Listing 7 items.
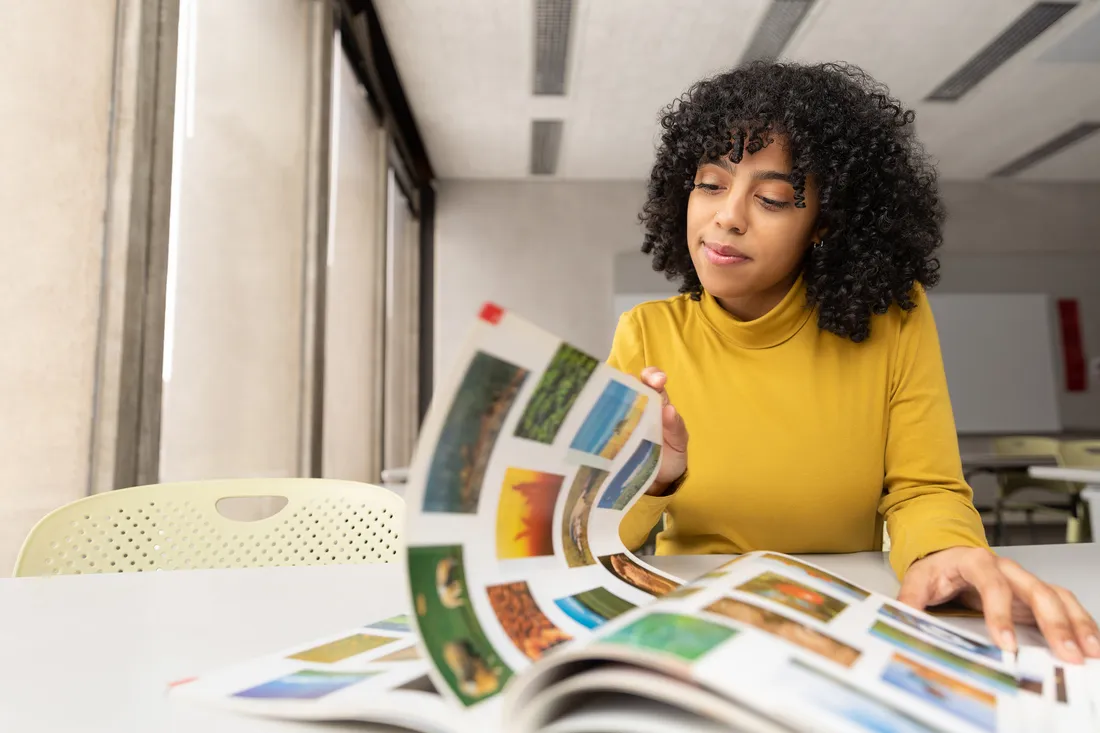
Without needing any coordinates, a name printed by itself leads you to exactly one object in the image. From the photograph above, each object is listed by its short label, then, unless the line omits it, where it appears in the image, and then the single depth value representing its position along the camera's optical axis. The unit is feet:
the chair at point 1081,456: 10.80
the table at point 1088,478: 7.29
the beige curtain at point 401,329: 16.72
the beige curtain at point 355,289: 11.23
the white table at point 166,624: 1.29
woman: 3.03
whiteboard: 20.06
